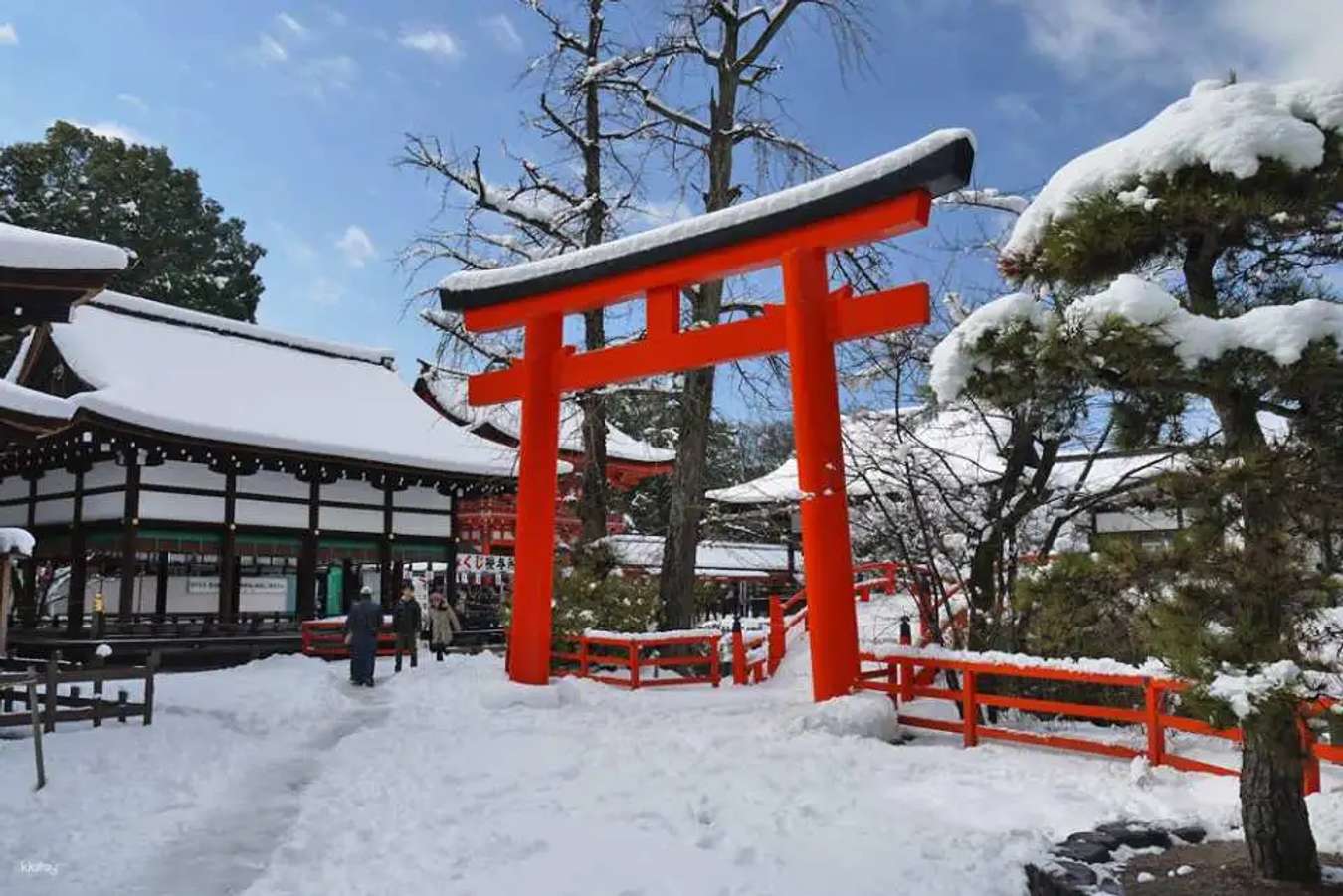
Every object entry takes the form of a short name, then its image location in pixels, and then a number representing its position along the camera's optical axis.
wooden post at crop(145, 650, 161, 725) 10.27
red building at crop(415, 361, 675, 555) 27.66
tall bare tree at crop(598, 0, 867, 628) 15.27
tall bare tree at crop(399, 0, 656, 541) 17.08
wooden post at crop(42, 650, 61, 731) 9.10
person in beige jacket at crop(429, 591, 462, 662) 17.72
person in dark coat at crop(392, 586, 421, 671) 16.56
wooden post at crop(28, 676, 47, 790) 7.07
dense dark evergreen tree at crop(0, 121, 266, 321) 34.22
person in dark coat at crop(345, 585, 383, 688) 13.96
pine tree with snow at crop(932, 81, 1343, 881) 4.23
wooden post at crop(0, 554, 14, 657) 13.26
